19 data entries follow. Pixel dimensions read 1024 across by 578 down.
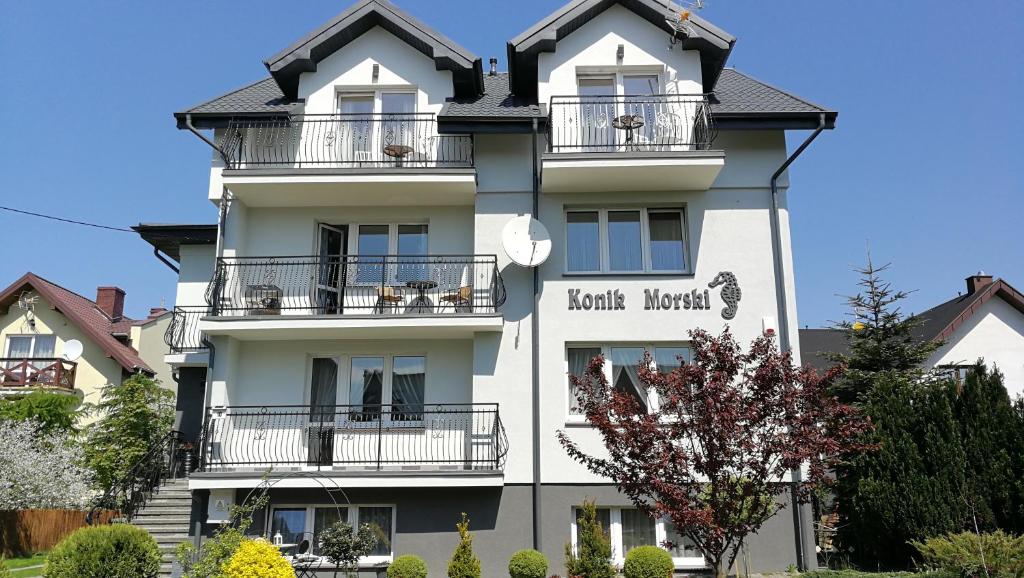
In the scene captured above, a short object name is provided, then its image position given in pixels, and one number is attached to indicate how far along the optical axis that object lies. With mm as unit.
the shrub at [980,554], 10773
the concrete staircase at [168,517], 14196
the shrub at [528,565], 12500
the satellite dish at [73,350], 27953
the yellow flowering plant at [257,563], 9570
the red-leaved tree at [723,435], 9570
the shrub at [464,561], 12672
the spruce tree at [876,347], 18844
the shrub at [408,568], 12594
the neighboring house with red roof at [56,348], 27938
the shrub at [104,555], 10977
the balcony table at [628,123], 15203
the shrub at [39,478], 18703
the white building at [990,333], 27125
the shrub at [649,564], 12172
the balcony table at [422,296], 15055
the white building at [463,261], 14125
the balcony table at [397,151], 15578
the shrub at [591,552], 12336
